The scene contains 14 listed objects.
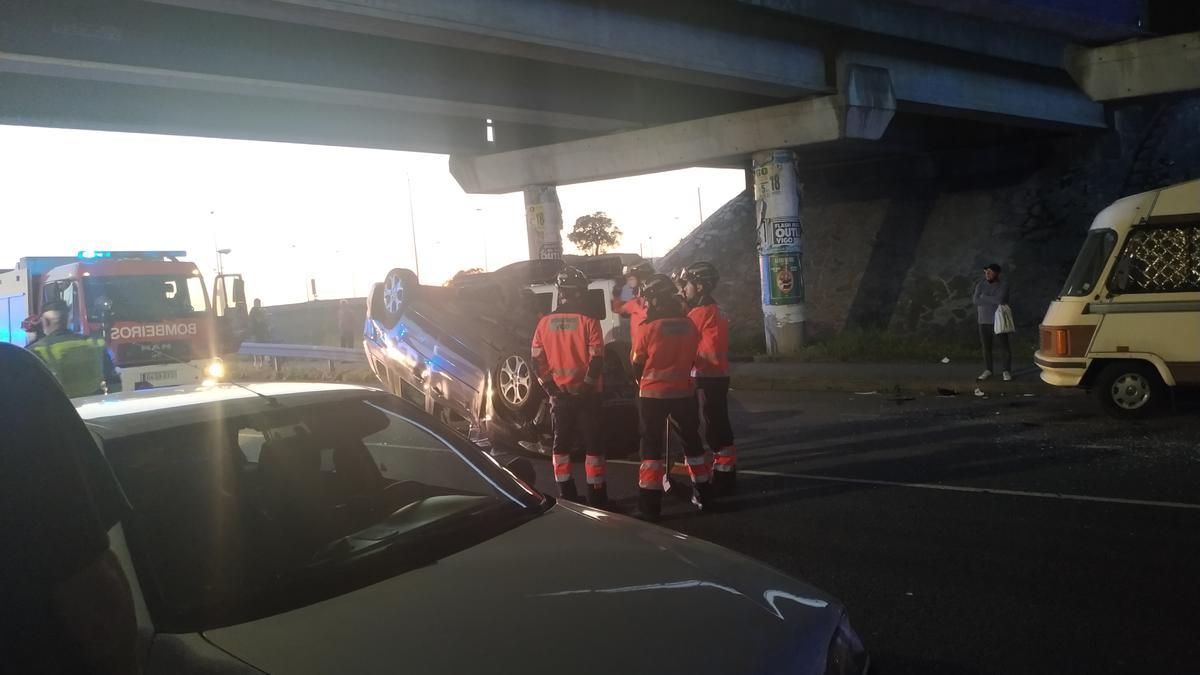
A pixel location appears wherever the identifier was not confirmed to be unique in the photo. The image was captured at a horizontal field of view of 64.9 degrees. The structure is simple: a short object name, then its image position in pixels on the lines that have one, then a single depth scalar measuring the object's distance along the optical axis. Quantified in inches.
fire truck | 605.9
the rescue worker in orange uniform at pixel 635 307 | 278.8
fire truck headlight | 618.8
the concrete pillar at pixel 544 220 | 946.1
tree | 1738.4
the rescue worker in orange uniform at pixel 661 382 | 265.9
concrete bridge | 544.7
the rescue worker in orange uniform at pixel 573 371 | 271.1
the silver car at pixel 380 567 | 93.3
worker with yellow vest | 330.6
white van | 383.9
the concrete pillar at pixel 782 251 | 784.3
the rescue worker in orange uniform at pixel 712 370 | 293.4
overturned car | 384.2
